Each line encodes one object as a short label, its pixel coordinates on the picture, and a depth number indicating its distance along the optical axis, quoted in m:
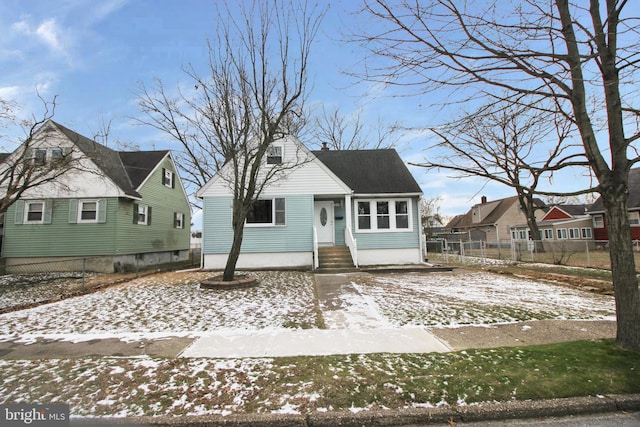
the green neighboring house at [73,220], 15.12
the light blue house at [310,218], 13.97
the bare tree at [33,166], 9.89
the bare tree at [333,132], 26.97
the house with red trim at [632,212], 25.67
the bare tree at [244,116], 9.70
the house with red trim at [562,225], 32.09
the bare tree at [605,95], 3.80
